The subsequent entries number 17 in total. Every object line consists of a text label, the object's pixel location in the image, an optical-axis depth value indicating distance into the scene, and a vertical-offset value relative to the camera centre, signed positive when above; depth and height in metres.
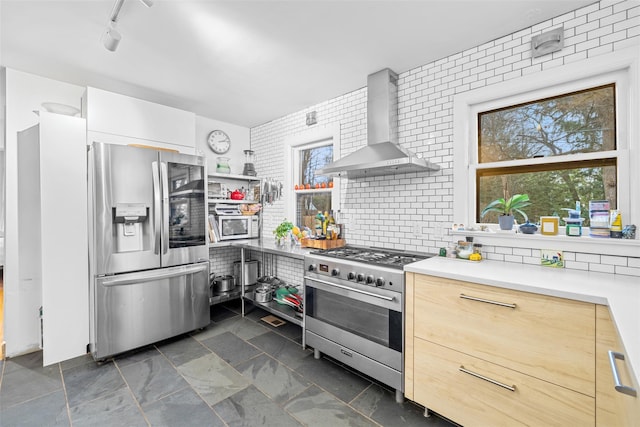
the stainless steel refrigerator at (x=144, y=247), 2.43 -0.32
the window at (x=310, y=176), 3.31 +0.47
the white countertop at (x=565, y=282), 0.96 -0.39
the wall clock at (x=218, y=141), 4.00 +1.04
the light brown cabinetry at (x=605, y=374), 1.20 -0.72
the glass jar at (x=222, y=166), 3.88 +0.65
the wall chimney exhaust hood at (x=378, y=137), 2.35 +0.70
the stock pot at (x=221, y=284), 3.76 -0.98
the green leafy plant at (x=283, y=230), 3.45 -0.23
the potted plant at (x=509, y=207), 2.05 +0.02
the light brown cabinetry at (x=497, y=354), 1.30 -0.78
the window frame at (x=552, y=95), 1.65 +0.71
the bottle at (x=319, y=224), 3.12 -0.14
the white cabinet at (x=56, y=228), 2.37 -0.12
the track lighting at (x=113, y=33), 1.73 +1.24
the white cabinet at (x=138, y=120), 2.68 +0.99
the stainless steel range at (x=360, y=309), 1.94 -0.76
